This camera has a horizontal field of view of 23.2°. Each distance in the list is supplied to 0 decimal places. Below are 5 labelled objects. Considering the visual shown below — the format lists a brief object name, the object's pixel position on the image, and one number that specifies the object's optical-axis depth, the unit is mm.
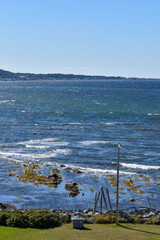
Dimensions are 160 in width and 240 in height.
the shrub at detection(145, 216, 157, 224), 34025
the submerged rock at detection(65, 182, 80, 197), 46272
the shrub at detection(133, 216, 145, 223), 34250
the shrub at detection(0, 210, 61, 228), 30844
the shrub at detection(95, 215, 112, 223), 33500
